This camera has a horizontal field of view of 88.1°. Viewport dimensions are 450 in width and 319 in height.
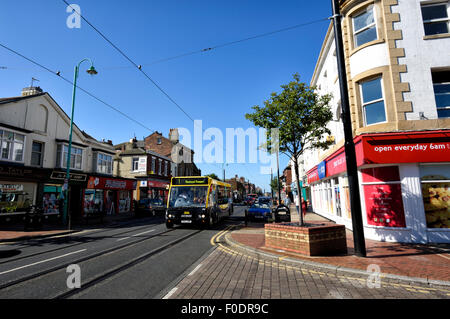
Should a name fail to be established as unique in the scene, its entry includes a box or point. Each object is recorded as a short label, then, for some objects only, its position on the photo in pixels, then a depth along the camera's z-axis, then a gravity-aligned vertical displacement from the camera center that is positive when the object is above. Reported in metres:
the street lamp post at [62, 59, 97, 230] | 14.13 +6.74
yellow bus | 12.12 -0.28
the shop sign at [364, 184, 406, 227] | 8.34 -0.42
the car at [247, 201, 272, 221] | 16.30 -1.23
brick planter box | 6.39 -1.27
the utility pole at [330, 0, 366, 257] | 6.15 +1.20
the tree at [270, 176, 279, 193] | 56.67 +2.51
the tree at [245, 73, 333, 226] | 7.96 +2.76
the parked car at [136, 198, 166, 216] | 23.11 -0.97
